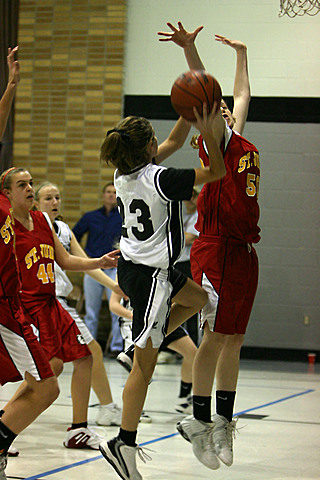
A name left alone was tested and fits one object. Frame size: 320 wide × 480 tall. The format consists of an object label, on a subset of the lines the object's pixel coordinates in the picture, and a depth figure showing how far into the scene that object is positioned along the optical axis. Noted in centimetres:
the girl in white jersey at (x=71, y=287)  854
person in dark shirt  1588
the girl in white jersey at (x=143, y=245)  577
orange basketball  566
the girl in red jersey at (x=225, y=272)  671
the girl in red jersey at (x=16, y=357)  587
